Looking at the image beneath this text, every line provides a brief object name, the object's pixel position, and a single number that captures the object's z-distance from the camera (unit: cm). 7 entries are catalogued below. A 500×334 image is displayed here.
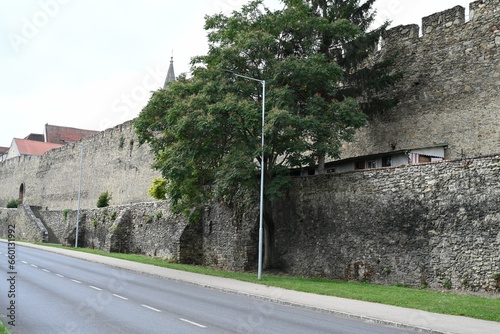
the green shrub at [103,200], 5451
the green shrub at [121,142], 5474
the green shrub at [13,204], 7238
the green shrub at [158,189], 4116
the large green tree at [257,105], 2264
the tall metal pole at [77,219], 4308
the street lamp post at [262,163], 2161
